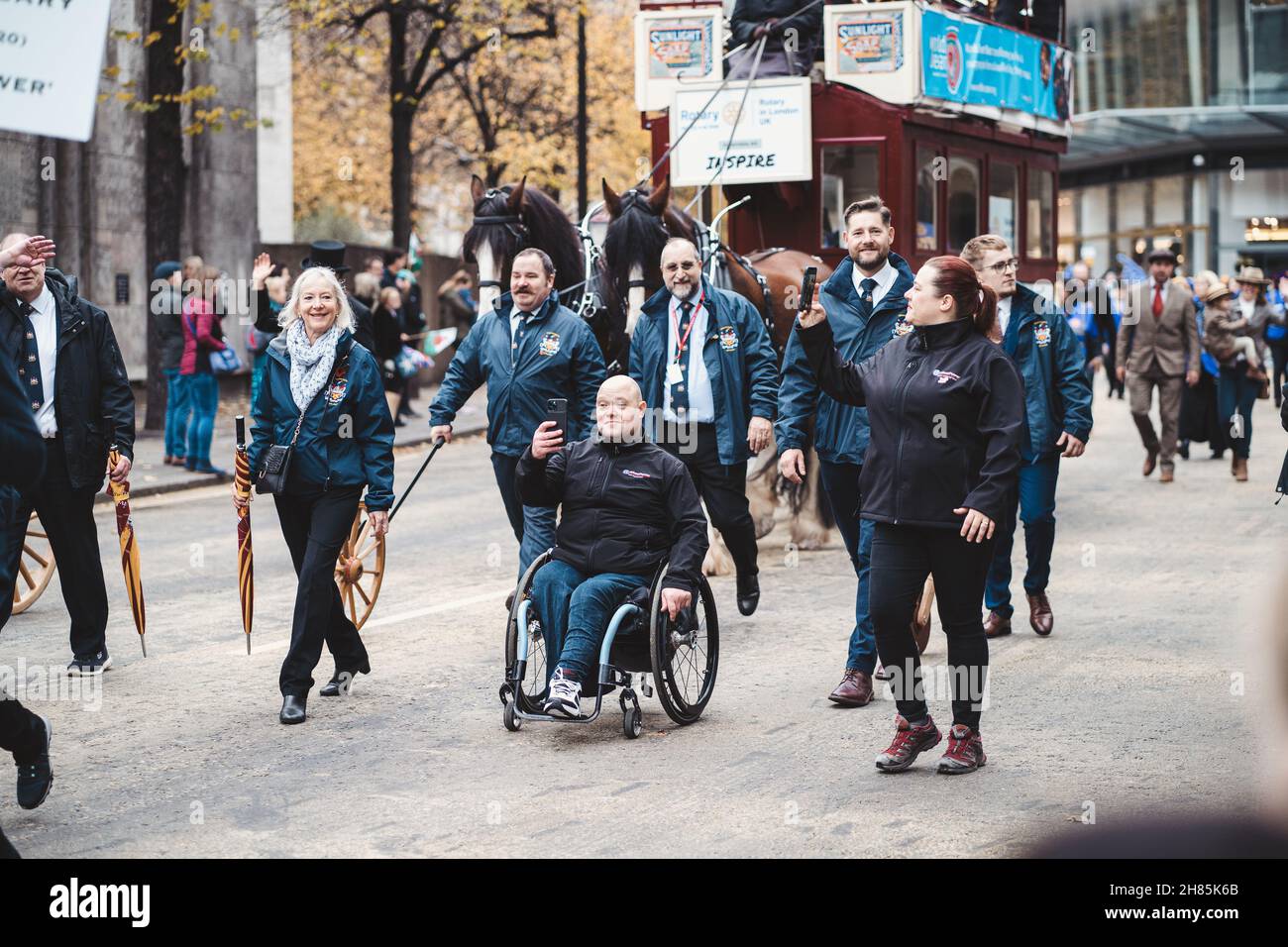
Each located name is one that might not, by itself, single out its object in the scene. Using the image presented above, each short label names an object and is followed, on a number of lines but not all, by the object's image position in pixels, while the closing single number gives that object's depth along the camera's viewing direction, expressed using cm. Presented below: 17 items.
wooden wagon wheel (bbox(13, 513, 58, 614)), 945
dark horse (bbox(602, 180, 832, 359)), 971
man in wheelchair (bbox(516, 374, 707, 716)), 664
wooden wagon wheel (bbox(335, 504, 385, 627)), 846
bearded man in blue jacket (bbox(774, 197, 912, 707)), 719
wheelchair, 650
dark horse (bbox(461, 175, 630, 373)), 1018
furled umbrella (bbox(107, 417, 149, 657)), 810
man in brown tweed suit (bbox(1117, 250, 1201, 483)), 1641
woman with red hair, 590
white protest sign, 424
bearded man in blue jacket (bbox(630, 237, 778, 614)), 863
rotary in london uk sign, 1222
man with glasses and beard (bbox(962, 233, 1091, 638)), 859
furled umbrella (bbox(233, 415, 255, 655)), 727
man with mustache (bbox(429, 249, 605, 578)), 822
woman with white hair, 697
